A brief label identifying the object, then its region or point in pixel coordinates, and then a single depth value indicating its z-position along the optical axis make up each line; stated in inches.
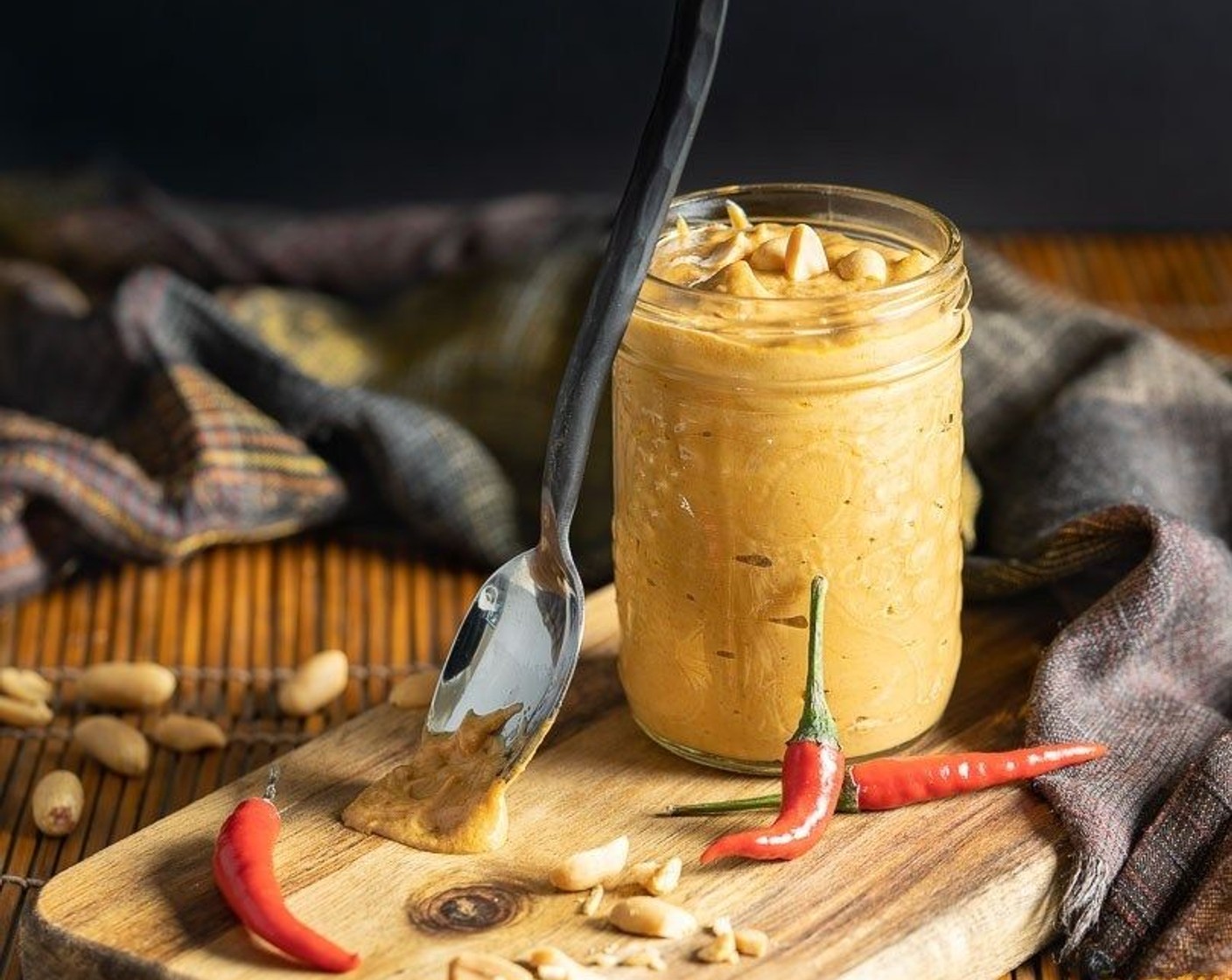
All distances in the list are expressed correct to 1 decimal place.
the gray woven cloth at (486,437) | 29.9
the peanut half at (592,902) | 28.3
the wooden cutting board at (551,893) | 27.8
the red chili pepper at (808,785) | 28.6
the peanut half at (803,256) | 28.9
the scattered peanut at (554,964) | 27.3
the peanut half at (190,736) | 32.7
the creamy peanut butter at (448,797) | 29.2
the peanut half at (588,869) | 28.5
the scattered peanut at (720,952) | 27.6
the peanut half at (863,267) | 28.9
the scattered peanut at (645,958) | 27.5
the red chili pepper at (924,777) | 29.4
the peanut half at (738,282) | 28.6
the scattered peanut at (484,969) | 27.3
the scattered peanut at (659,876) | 28.4
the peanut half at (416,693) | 31.5
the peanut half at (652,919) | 27.8
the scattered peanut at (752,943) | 27.7
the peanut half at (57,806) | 31.3
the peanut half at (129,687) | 33.5
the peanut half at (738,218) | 30.1
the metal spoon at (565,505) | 27.5
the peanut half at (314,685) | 33.4
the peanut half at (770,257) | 29.0
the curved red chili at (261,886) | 27.5
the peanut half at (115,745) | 32.4
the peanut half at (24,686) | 33.6
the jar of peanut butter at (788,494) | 28.6
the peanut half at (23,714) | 33.2
